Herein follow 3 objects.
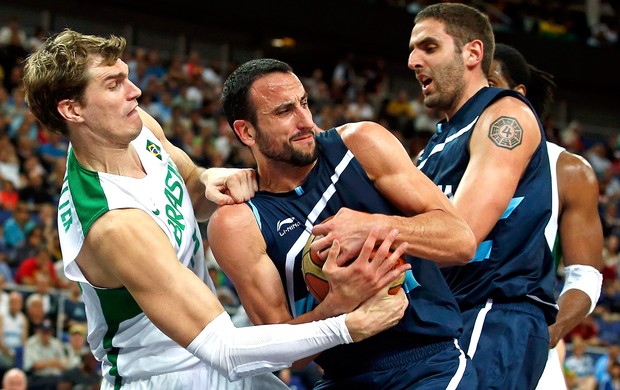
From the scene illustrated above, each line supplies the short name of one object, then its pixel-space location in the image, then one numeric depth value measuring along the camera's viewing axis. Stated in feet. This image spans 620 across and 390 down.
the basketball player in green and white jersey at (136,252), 11.71
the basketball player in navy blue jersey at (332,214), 12.24
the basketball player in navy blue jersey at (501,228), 13.60
